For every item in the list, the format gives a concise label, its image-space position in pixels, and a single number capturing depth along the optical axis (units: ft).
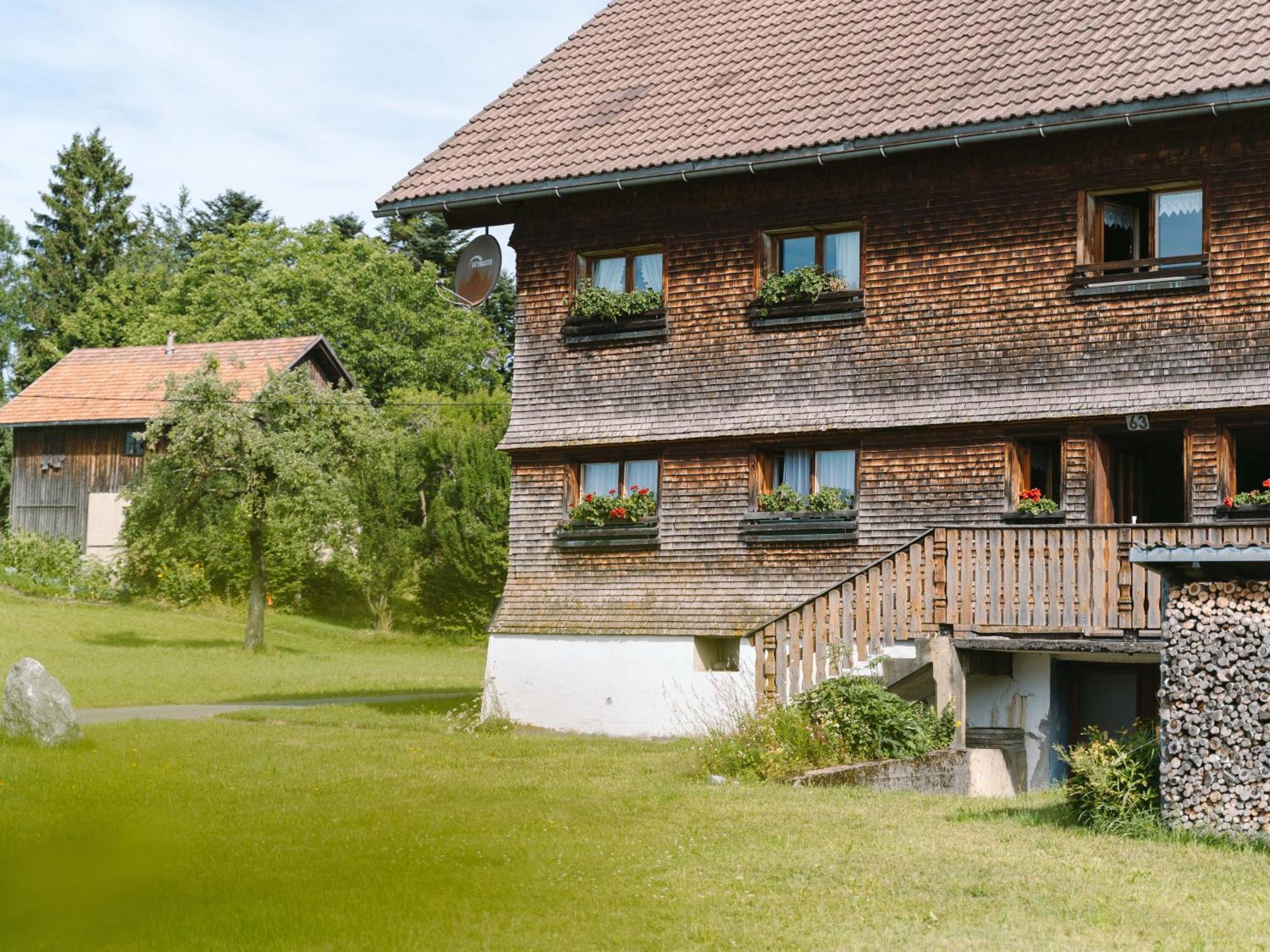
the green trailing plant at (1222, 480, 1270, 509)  64.28
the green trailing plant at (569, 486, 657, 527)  78.69
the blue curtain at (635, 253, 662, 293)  79.30
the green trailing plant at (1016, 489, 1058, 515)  68.74
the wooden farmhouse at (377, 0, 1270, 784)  64.28
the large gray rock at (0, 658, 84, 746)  63.57
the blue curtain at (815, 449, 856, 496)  74.18
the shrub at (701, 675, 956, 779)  55.62
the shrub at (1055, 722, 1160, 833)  43.37
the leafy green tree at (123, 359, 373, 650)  132.87
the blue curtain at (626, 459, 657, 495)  79.41
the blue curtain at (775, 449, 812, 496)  75.51
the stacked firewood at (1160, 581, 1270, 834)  41.81
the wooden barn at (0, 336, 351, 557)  184.44
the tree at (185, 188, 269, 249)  257.14
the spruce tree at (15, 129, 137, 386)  240.12
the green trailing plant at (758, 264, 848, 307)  74.43
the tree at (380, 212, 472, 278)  238.48
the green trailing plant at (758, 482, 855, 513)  73.77
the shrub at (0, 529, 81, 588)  173.68
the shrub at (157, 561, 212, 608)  169.78
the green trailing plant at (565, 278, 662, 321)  78.79
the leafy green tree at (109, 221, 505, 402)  222.28
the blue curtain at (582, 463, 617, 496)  80.48
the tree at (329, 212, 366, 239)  246.88
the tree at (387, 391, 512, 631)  161.48
